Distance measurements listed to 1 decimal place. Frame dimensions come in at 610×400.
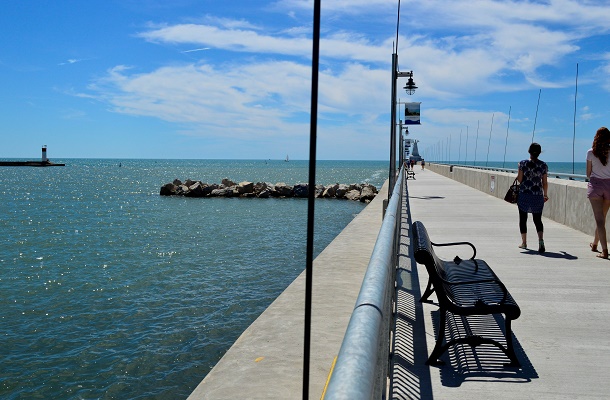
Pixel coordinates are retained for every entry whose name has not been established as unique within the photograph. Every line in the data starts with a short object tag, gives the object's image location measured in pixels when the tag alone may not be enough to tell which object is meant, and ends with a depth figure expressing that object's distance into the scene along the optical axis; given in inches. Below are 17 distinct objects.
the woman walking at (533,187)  370.9
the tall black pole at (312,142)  77.2
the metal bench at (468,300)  169.5
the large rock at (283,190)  2062.0
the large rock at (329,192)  1971.0
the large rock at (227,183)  2270.4
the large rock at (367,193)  1807.3
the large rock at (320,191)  1990.5
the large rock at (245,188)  2091.9
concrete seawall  456.4
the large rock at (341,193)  1951.3
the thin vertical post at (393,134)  538.0
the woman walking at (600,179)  345.4
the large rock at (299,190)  2060.8
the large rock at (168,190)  2278.5
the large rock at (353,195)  1878.7
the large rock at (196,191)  2142.0
